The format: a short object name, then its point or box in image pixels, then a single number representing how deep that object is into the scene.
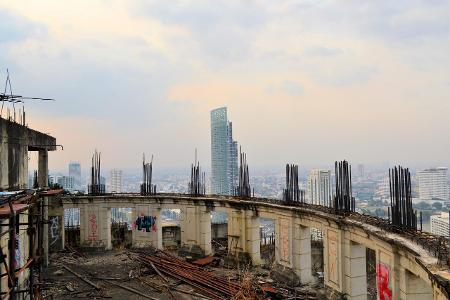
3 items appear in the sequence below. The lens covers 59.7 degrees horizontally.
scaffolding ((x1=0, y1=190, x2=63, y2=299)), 9.53
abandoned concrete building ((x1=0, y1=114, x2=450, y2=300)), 12.48
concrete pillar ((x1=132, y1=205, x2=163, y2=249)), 28.98
